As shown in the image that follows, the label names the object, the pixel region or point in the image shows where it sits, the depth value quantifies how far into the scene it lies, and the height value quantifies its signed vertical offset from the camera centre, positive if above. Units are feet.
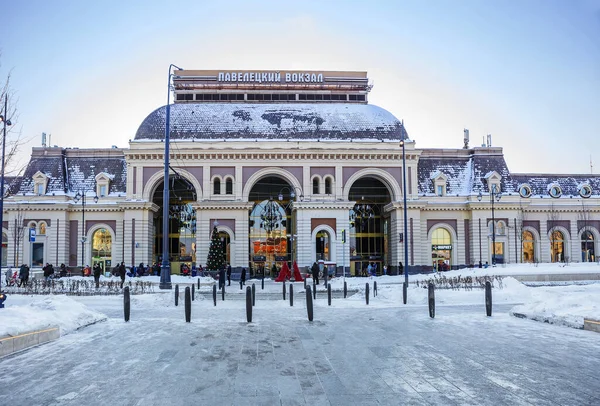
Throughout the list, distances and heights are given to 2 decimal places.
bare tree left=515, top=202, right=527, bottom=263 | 198.90 +4.04
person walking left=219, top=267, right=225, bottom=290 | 108.85 -7.18
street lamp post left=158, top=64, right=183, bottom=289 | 103.65 +0.31
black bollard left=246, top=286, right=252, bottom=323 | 57.56 -7.06
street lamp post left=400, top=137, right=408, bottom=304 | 80.77 -8.02
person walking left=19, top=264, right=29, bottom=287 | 120.31 -6.75
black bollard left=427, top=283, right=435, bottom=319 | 59.11 -6.62
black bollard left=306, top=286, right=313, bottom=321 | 58.07 -6.60
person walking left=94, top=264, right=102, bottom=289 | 121.88 -6.99
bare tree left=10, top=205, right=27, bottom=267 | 185.91 +3.79
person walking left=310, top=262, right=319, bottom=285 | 129.91 -7.32
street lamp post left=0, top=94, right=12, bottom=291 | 59.93 +13.51
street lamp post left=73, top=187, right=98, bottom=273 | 181.45 +12.37
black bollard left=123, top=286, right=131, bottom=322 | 57.26 -6.33
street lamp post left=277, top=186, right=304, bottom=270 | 184.16 +12.26
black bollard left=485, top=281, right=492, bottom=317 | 58.80 -6.66
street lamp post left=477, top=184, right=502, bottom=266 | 186.53 +13.95
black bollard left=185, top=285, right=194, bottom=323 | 57.47 -7.01
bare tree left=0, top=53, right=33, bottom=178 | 60.29 +10.70
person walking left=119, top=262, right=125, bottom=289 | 125.74 -6.89
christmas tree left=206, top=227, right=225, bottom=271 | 166.81 -4.46
